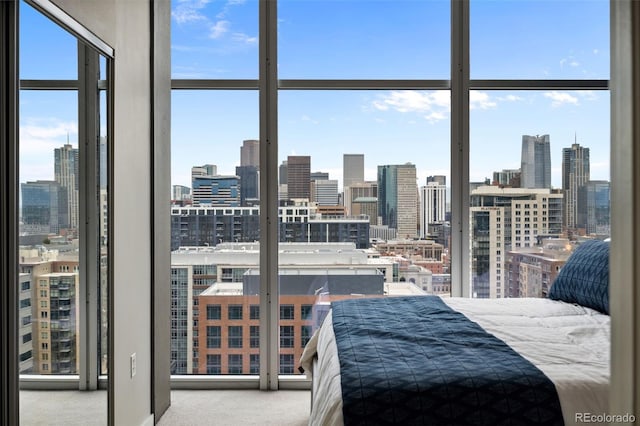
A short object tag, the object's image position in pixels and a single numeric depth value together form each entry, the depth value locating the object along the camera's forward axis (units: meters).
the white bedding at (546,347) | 1.45
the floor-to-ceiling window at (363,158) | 3.28
